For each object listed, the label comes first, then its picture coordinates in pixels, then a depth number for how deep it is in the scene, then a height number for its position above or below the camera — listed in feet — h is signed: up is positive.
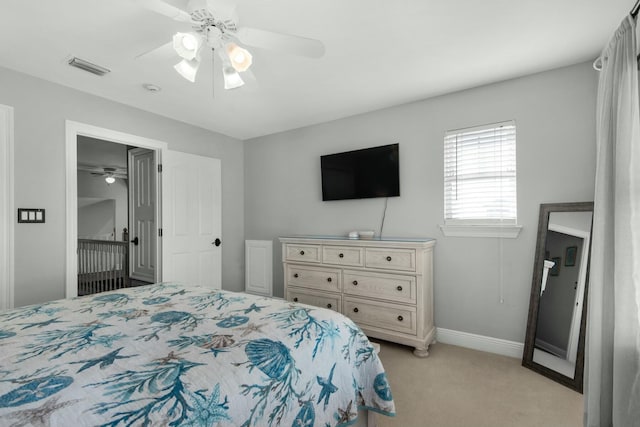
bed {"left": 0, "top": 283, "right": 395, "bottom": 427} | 2.80 -1.73
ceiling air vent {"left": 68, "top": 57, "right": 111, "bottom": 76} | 7.89 +3.77
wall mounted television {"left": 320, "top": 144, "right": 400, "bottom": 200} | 10.84 +1.36
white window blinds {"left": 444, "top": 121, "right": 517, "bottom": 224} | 9.06 +1.08
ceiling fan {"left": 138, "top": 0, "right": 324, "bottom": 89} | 5.17 +3.12
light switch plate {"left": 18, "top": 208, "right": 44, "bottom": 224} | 8.38 -0.12
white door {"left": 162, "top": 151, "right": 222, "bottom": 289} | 12.01 -0.38
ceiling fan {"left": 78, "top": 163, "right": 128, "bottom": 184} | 19.56 +2.61
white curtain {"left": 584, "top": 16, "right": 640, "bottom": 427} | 4.32 -0.66
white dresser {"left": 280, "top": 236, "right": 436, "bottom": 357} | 9.08 -2.33
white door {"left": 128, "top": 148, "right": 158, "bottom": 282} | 14.97 -0.21
